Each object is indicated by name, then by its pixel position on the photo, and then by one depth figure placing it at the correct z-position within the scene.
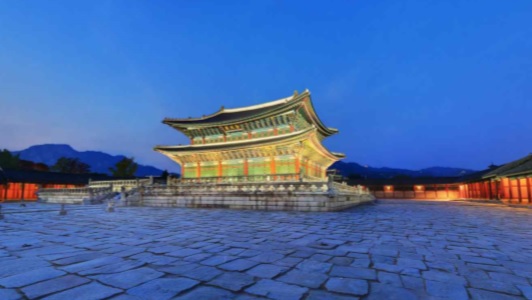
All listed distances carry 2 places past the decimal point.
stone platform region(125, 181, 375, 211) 11.87
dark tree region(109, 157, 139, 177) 45.08
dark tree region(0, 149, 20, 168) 35.87
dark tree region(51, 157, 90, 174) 49.84
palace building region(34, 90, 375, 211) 12.84
